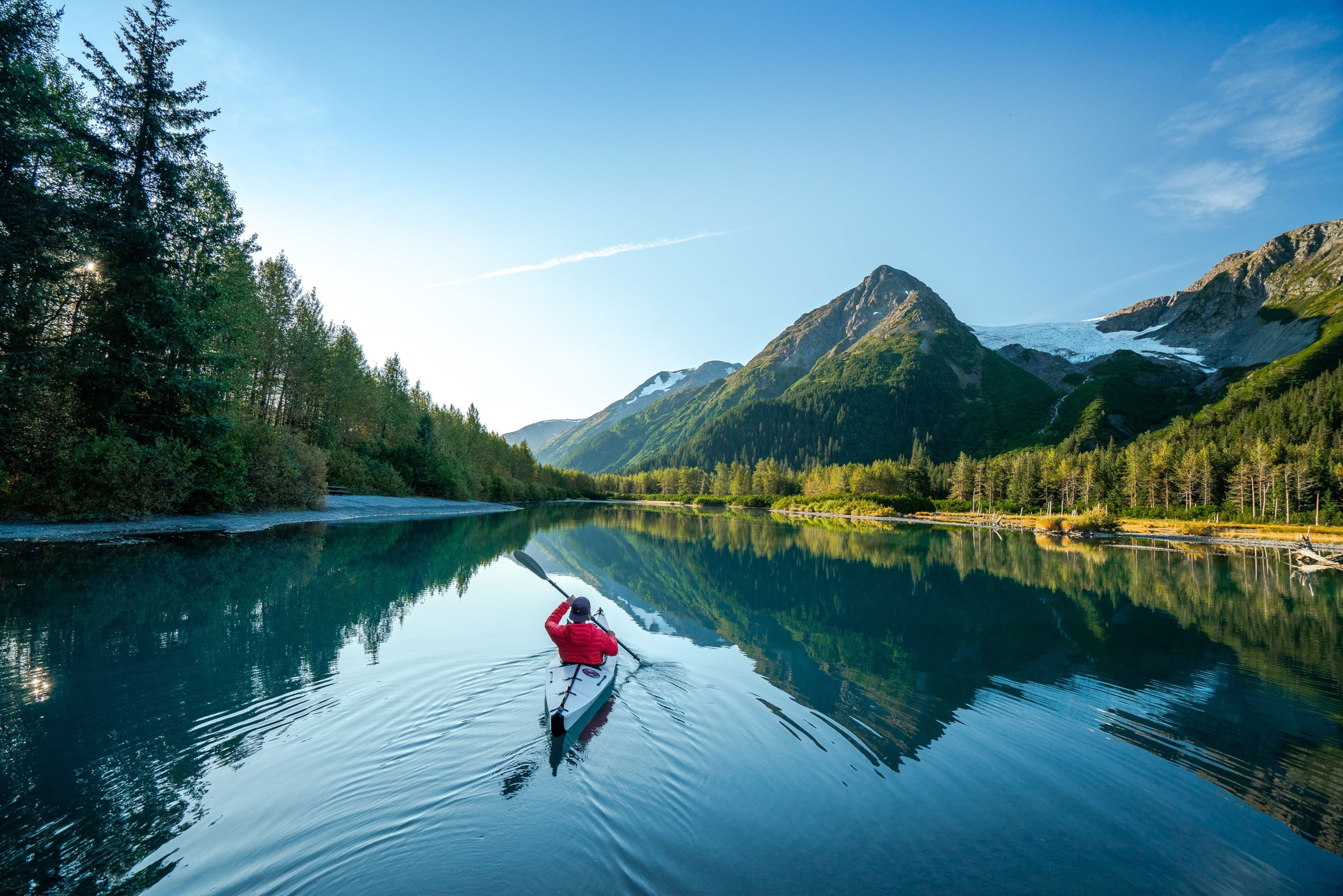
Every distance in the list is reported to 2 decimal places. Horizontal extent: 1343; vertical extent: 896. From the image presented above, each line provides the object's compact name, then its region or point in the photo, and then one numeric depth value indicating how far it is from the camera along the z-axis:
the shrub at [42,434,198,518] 22.55
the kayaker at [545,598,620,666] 9.41
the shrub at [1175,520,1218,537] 58.47
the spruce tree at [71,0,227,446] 23.98
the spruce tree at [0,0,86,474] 19.12
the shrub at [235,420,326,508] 32.41
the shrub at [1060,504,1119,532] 60.47
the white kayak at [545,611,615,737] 7.87
